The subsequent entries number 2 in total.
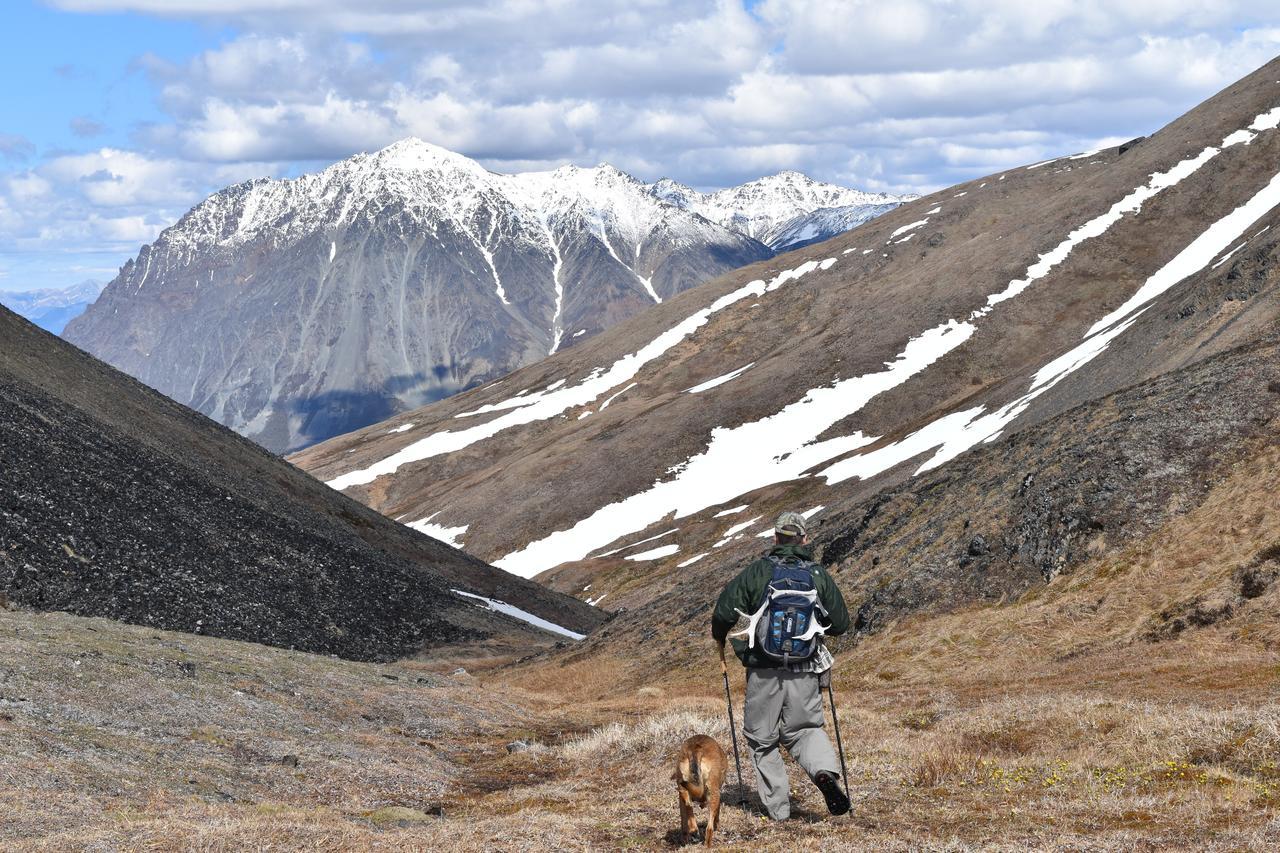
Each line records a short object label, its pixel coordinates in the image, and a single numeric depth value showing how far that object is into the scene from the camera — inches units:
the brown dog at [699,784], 513.0
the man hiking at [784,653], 557.3
